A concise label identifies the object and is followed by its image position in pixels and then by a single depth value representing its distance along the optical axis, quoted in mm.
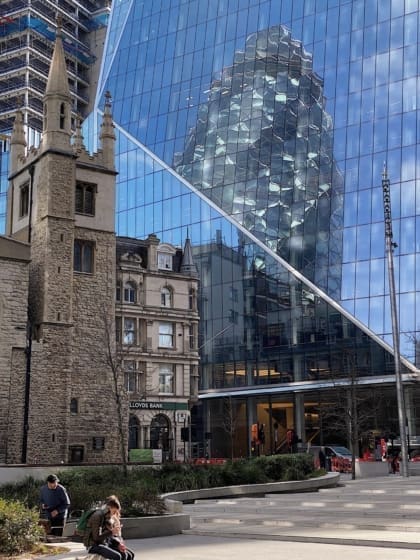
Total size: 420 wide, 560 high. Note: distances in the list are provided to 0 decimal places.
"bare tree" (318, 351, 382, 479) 52469
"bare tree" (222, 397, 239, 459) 62141
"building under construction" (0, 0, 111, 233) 96062
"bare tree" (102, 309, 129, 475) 39344
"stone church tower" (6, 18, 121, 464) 36562
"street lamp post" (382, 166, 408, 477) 34156
